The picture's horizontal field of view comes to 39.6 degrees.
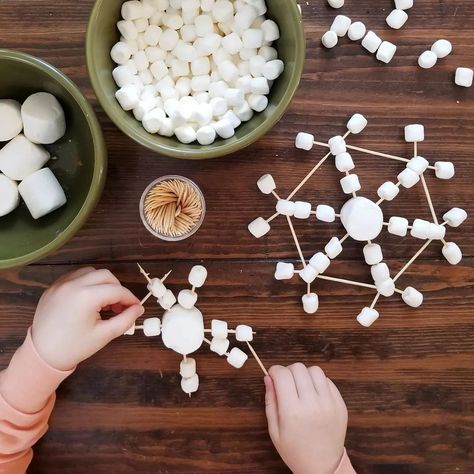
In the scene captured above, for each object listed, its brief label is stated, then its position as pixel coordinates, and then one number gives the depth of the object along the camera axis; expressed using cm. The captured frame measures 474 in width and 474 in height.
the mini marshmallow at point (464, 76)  80
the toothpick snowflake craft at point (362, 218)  80
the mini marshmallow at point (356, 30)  79
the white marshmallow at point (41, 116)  73
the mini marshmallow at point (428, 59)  80
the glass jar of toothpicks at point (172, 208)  78
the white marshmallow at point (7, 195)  75
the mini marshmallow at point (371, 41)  79
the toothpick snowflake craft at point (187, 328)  80
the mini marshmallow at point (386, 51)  79
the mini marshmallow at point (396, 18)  79
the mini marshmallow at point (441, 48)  80
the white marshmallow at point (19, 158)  74
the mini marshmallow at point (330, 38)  79
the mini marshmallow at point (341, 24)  79
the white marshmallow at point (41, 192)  73
